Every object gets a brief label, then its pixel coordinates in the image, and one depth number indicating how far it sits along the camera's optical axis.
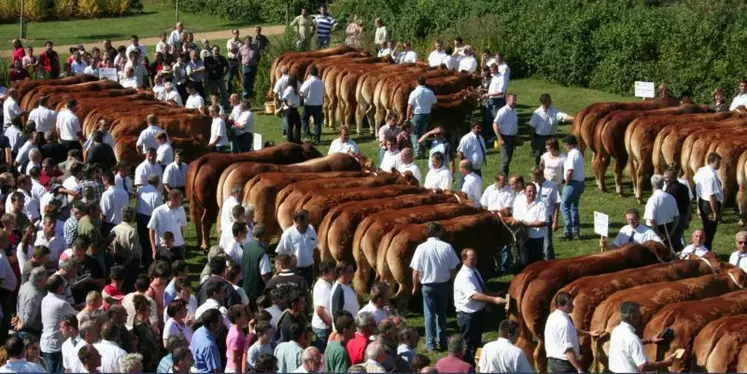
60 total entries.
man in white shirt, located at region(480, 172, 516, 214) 19.75
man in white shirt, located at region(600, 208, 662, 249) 17.52
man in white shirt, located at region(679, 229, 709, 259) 16.89
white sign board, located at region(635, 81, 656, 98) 27.22
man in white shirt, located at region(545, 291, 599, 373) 14.10
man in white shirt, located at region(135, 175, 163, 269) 19.70
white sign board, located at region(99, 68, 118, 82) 32.41
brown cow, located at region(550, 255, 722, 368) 15.16
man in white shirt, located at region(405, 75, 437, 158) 27.22
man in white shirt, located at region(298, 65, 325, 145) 28.58
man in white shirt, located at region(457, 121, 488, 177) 22.50
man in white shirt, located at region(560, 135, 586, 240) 21.52
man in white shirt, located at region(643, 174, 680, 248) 19.11
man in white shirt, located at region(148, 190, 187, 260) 18.33
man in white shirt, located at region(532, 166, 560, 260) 19.70
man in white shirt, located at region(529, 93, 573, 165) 24.95
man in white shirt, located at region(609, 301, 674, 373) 13.44
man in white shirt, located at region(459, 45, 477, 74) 31.75
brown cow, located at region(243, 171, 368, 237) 20.34
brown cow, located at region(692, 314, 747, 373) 13.60
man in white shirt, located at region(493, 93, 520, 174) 24.83
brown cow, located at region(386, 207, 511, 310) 17.64
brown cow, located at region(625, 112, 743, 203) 23.89
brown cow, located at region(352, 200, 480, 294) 18.02
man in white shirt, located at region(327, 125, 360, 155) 22.83
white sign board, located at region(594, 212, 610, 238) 18.23
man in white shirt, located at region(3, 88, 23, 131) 27.00
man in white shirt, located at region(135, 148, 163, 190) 21.23
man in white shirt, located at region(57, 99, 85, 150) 25.33
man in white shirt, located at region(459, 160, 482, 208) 20.39
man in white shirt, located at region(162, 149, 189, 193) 21.75
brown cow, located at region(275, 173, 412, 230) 19.62
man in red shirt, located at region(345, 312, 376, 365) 13.29
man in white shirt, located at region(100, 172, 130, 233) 19.41
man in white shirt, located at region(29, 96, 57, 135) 26.20
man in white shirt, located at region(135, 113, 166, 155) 23.59
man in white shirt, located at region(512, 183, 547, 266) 19.14
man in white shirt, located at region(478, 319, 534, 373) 12.91
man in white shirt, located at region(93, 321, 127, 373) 12.62
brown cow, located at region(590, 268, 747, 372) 14.79
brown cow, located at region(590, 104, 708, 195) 24.50
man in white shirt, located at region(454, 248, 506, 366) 15.69
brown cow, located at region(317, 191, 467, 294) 18.58
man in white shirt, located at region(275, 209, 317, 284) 17.56
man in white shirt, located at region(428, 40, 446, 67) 32.51
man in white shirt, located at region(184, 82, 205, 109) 27.25
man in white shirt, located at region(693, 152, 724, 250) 20.52
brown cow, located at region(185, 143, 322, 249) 21.52
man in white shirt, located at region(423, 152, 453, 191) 20.62
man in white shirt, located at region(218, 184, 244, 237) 19.12
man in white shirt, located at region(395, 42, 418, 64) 32.88
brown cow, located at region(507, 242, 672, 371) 15.68
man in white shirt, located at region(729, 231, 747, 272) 16.66
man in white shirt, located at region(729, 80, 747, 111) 26.30
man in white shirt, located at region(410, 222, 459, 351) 16.62
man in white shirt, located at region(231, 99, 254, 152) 25.88
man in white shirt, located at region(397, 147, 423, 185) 21.25
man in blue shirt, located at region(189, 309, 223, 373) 13.13
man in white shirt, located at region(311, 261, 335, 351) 15.23
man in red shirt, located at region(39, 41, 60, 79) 34.31
